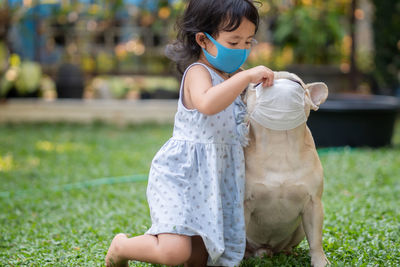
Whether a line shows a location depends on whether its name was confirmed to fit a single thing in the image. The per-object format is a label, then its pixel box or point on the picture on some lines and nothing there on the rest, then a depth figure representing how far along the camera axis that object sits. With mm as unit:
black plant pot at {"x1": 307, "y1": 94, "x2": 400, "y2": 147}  5762
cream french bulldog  2207
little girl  2127
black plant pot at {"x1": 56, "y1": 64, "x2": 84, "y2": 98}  9031
